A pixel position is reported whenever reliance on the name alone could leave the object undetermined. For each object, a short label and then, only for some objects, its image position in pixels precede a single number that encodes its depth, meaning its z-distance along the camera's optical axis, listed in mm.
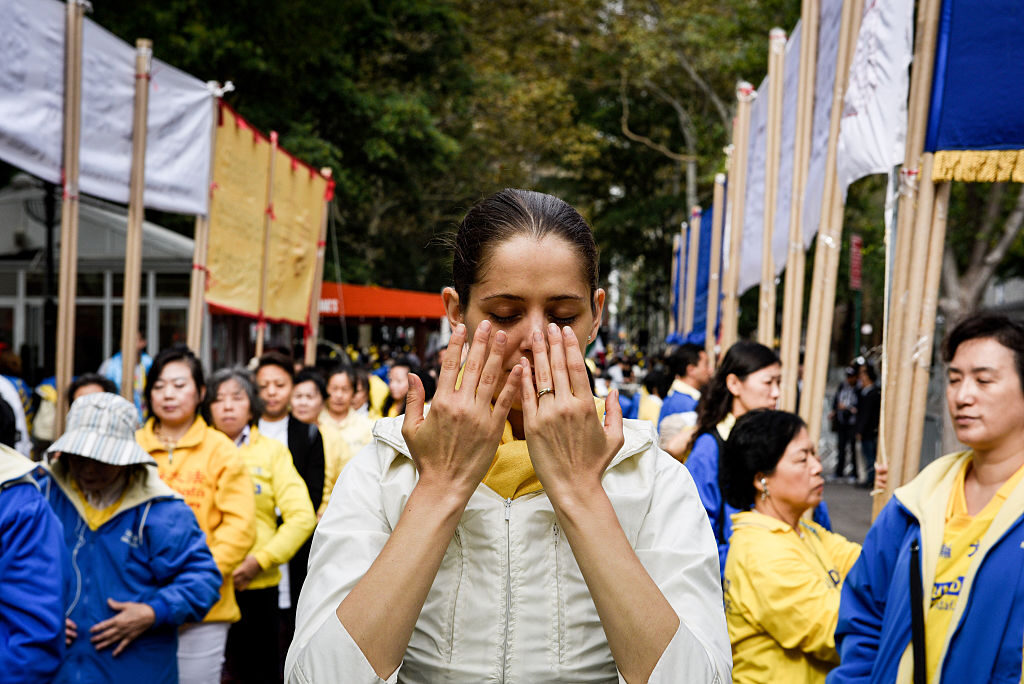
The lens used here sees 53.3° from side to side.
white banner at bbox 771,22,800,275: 7266
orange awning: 19531
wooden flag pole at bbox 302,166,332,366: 10719
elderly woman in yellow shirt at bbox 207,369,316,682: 5574
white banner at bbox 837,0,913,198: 4652
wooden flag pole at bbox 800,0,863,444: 5352
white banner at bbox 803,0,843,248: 6047
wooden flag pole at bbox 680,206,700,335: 15836
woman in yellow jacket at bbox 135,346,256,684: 4547
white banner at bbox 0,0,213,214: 5145
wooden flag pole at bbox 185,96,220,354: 7257
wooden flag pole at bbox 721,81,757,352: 9250
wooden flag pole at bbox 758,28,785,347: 7559
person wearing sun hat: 3805
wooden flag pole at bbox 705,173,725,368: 11775
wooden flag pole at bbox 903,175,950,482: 4117
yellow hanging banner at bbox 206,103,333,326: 7883
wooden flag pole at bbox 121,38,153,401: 5957
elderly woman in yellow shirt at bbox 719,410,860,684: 3361
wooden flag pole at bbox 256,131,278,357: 9016
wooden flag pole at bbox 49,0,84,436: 5262
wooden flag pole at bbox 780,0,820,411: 6285
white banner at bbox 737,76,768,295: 8695
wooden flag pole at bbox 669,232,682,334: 20925
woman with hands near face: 1715
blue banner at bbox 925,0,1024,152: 4137
